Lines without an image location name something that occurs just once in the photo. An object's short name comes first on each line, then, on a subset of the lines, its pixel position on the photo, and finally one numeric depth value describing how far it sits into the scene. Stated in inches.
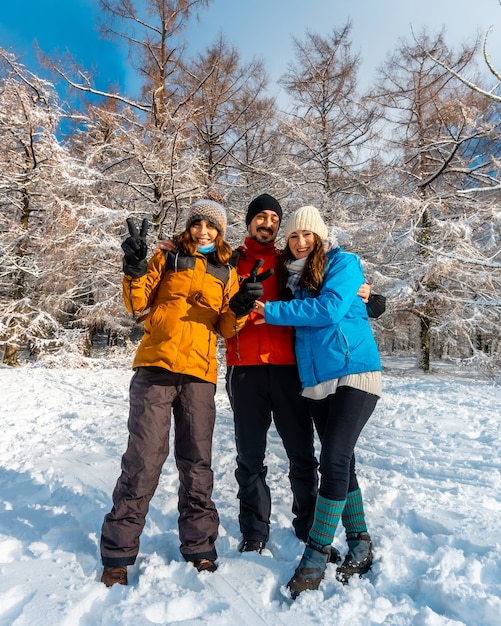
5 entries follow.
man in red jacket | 95.7
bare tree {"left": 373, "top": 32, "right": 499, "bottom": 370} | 369.1
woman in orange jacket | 83.7
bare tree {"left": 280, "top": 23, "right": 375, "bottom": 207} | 439.8
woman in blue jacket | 80.1
